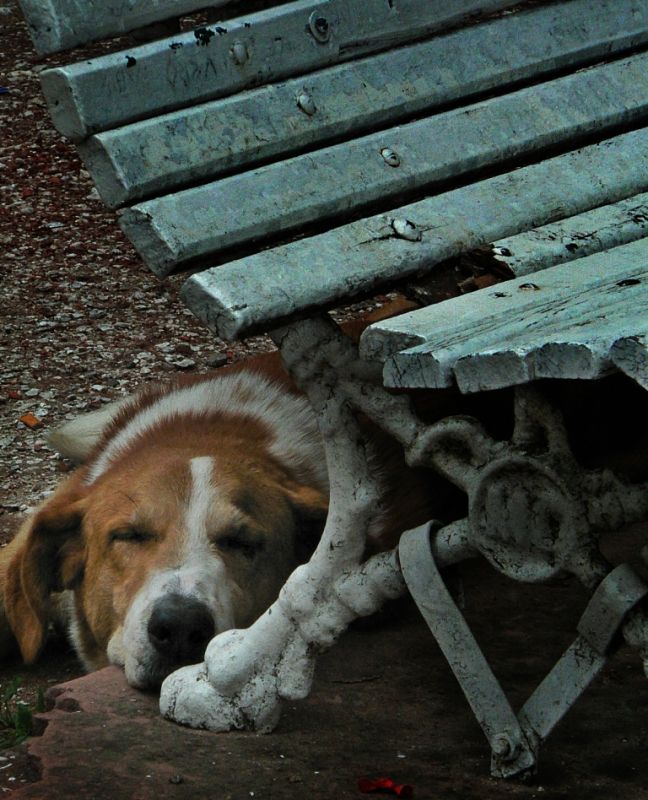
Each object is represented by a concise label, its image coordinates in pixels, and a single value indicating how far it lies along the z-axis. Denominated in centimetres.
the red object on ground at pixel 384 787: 543
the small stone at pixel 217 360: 1241
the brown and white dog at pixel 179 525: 696
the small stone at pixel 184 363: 1241
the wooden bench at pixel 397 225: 502
